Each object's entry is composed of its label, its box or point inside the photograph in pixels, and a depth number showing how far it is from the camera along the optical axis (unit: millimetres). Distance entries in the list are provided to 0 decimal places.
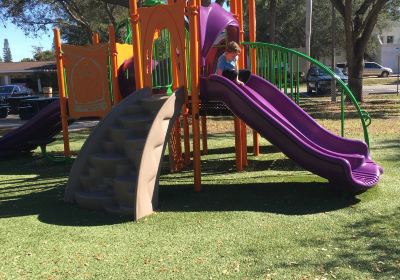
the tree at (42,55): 80438
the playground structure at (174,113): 5973
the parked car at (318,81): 28016
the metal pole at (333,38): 27764
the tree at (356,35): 19484
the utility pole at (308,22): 22797
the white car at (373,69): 50425
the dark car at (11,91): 26075
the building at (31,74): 50303
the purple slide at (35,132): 10211
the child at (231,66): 7066
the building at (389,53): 63500
